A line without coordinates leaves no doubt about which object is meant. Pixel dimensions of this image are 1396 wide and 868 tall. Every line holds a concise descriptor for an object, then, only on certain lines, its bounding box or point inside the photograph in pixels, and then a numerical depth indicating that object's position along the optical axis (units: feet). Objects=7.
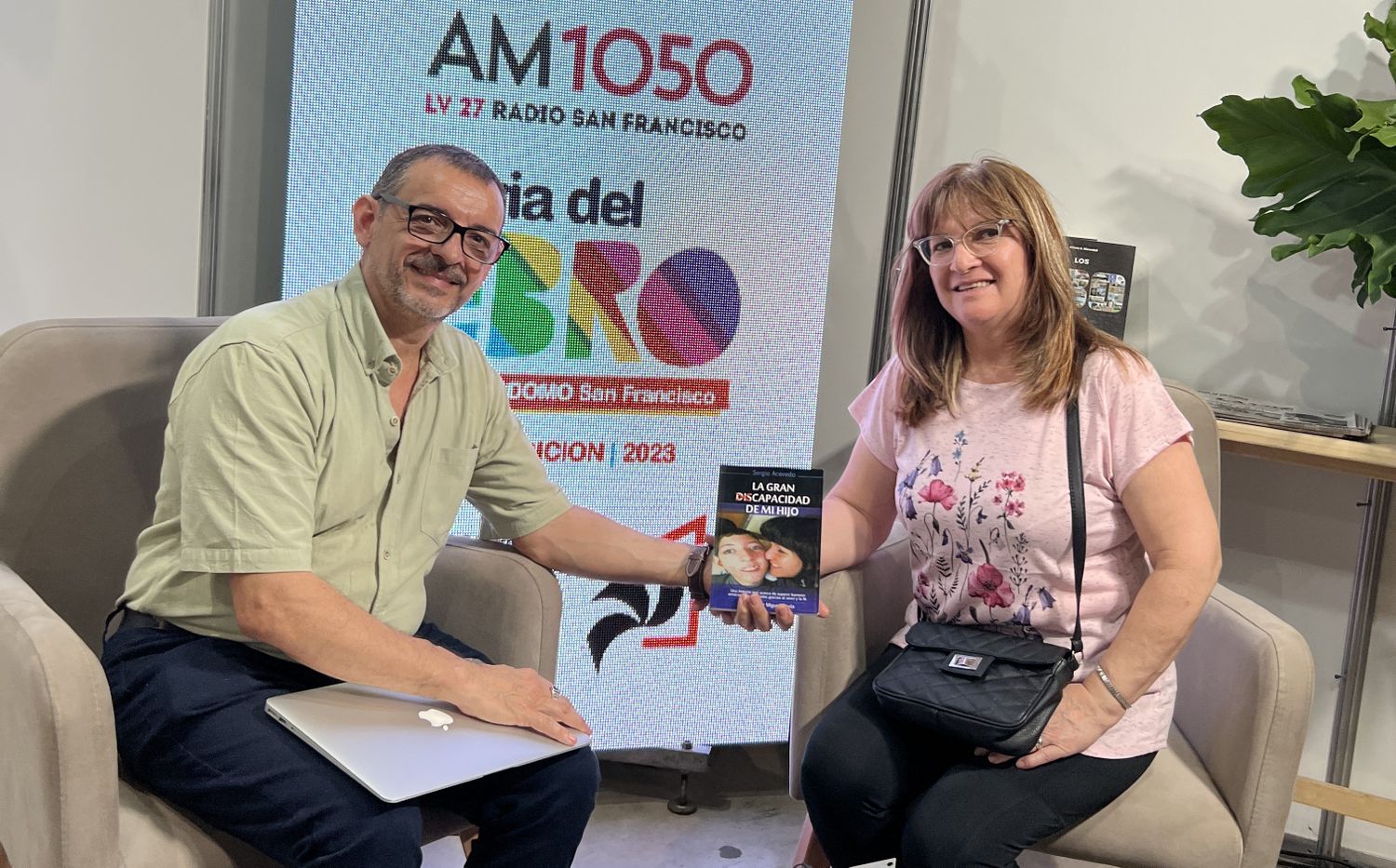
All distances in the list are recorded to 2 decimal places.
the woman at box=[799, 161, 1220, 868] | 5.99
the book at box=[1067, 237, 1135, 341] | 9.25
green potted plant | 7.86
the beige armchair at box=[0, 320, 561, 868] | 6.21
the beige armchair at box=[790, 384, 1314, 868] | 6.09
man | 5.20
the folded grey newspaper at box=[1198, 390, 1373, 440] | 8.36
